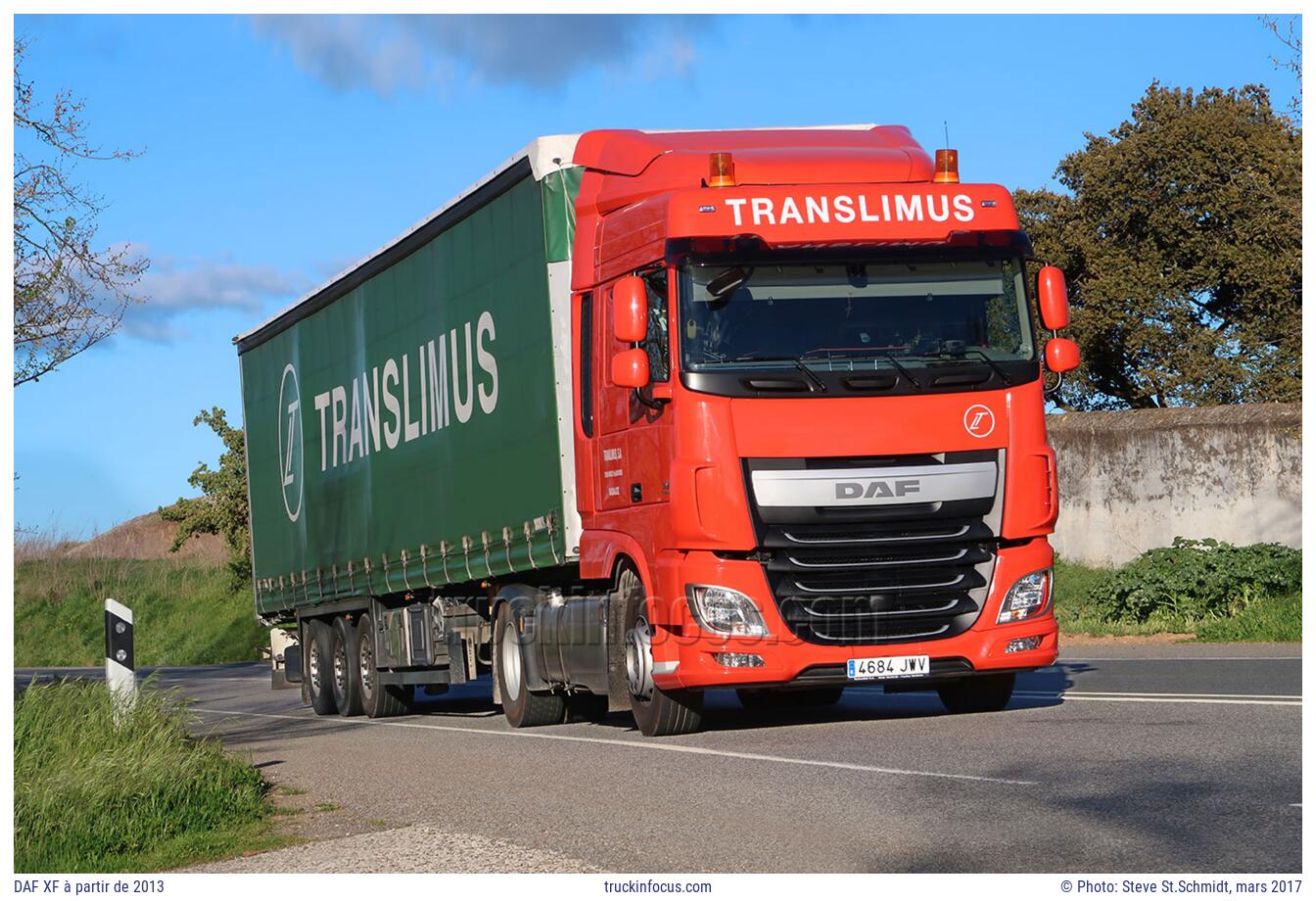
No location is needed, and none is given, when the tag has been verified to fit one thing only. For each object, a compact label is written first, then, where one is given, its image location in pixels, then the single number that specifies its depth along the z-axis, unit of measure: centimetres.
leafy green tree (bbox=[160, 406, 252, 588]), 4594
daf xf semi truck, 1302
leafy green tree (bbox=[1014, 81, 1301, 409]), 3878
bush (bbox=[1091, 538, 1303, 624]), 2441
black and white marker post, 1334
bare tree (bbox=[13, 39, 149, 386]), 1656
